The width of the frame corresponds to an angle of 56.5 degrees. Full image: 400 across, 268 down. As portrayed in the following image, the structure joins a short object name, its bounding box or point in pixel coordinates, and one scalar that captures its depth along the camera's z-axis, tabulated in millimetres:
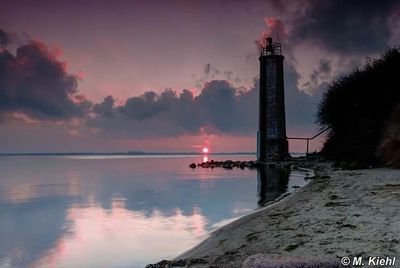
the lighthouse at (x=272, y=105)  39875
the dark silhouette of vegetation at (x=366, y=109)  21953
